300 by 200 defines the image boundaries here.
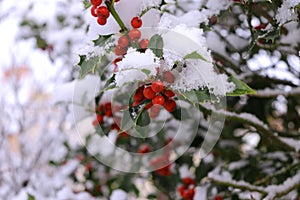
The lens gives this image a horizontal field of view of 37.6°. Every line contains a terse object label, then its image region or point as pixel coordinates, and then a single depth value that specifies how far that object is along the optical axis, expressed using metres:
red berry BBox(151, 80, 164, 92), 0.82
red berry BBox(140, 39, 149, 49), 0.90
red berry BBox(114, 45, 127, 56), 0.92
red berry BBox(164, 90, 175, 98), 0.87
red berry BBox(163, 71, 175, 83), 0.85
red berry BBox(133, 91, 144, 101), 0.92
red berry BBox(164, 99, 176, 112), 0.91
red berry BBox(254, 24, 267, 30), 1.20
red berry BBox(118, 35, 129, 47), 0.91
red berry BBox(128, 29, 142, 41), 0.90
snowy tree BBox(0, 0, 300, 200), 0.87
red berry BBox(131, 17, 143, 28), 0.91
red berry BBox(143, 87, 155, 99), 0.85
